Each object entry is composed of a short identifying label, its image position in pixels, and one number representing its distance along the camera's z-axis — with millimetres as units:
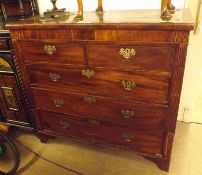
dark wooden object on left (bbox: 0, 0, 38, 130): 1722
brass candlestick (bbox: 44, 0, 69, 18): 1607
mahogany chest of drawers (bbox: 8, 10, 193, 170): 1239
